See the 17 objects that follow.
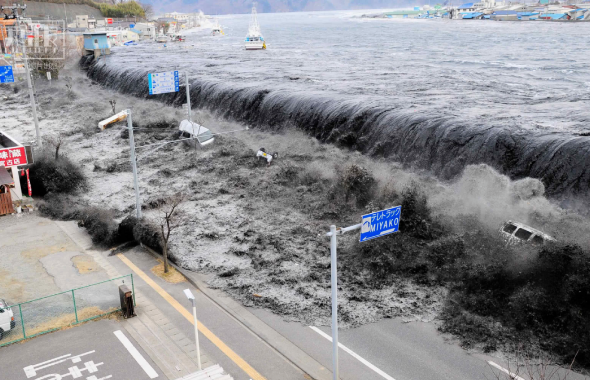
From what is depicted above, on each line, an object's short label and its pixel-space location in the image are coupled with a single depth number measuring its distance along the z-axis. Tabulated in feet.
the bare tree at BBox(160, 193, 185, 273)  75.36
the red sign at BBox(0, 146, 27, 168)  95.96
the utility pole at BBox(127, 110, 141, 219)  81.85
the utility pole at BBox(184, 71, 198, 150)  138.80
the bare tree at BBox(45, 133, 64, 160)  143.69
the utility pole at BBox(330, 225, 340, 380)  45.68
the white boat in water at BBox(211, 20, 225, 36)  577.43
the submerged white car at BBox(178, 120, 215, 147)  143.95
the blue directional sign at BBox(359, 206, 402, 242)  43.04
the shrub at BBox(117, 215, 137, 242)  86.89
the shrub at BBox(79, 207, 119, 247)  86.89
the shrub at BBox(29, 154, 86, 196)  110.11
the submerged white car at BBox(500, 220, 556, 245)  72.58
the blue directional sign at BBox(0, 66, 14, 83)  107.33
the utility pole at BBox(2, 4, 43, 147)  118.42
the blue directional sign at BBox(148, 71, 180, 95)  122.11
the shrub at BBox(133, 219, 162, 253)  84.23
